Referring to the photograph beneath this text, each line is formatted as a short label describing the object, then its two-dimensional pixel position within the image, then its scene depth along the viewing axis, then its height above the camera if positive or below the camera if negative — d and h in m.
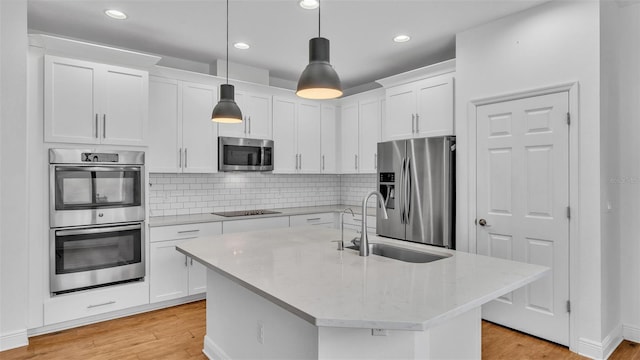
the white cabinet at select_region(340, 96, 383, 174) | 4.87 +0.66
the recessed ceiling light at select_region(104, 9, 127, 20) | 3.04 +1.44
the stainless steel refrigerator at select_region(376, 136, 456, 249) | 3.55 -0.09
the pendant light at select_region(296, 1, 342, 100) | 1.83 +0.54
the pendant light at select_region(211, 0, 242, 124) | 2.65 +0.53
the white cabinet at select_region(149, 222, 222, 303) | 3.63 -0.89
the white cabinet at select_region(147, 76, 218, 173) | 3.85 +0.60
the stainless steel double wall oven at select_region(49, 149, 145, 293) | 3.12 -0.33
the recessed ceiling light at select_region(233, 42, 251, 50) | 3.83 +1.46
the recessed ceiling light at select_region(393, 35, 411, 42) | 3.60 +1.45
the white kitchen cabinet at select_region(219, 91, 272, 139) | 4.40 +0.81
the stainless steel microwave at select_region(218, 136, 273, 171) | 4.29 +0.34
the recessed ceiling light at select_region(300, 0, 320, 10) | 2.87 +1.44
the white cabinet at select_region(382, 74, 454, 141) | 3.73 +0.80
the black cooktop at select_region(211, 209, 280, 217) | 4.39 -0.40
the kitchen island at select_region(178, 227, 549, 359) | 1.36 -0.48
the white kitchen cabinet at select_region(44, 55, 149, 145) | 3.11 +0.73
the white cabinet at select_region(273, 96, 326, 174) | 4.83 +0.64
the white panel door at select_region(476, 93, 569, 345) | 2.84 -0.18
